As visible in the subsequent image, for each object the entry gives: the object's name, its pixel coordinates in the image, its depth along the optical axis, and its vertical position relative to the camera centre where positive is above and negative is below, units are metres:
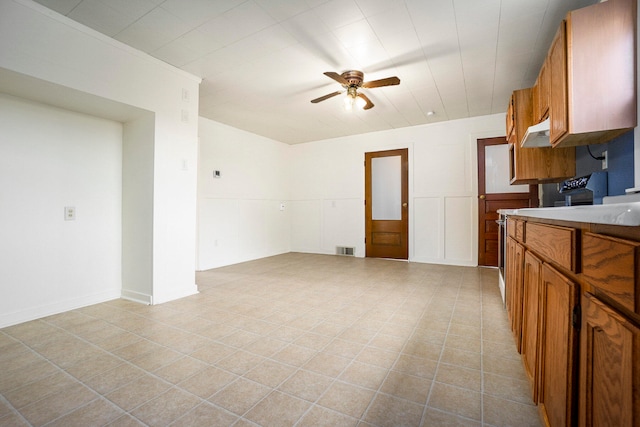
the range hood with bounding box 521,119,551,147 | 2.29 +0.67
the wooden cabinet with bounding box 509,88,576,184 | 2.78 +0.54
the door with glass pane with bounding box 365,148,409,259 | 5.65 +0.15
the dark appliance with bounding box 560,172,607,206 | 2.00 +0.17
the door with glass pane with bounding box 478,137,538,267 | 4.80 +0.33
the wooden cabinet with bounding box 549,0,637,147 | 1.61 +0.81
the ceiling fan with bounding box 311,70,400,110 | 3.00 +1.39
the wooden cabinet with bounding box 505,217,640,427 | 0.58 -0.31
